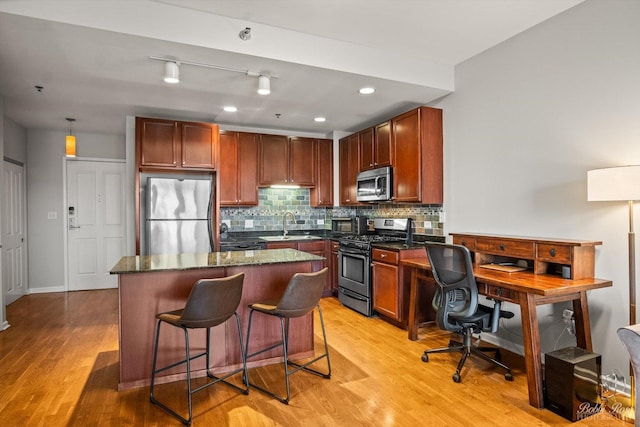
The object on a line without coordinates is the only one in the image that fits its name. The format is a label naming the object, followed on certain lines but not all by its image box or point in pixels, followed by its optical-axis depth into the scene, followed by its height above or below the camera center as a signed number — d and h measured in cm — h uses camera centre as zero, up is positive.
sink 505 -37
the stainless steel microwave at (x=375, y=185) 443 +32
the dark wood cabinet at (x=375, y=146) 450 +81
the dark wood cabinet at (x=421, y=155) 401 +60
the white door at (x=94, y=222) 589 -14
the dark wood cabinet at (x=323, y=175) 573 +55
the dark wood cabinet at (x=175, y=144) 442 +83
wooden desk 238 -58
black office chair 279 -71
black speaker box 224 -106
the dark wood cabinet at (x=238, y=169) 510 +59
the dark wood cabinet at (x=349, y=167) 523 +64
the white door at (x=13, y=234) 477 -28
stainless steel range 439 -61
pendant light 421 +76
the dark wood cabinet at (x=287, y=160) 536 +75
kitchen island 264 -68
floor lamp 225 +9
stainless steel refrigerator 444 -4
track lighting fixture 291 +118
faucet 573 -12
